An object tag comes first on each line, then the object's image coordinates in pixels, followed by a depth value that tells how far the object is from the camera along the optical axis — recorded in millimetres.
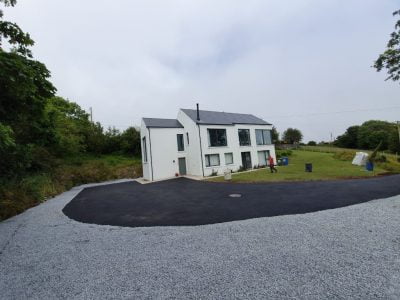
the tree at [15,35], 6158
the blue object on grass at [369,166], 19281
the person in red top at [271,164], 20339
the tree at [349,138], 63188
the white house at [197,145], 22719
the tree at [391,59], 11289
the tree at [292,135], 66750
